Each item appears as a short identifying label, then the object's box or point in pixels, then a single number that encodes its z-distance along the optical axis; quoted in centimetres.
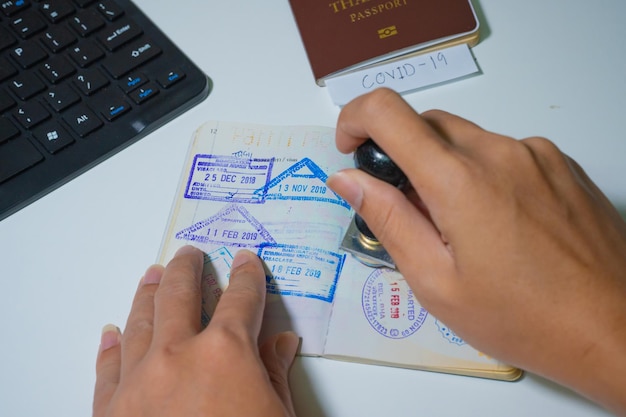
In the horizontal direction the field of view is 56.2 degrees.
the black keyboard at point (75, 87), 63
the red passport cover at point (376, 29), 67
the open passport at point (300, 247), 51
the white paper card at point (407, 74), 66
